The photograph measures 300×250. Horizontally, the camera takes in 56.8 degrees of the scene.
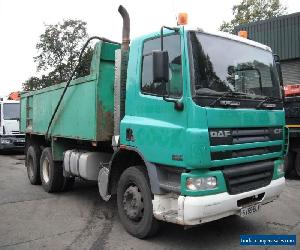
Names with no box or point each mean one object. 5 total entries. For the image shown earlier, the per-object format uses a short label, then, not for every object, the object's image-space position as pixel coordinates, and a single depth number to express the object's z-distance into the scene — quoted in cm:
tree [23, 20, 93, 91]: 2301
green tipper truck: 309
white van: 1115
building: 1187
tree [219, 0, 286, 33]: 2774
